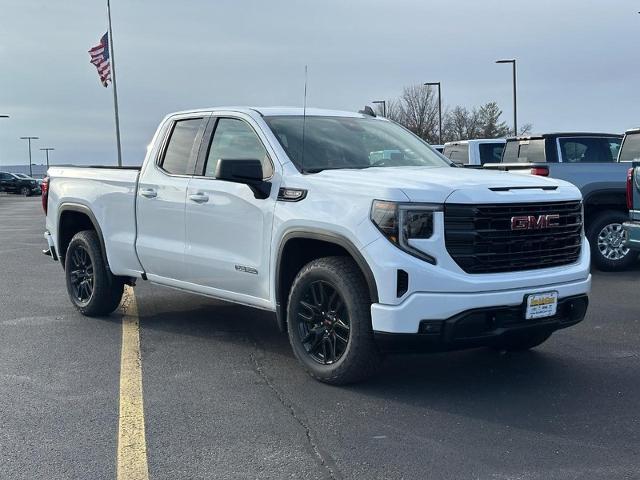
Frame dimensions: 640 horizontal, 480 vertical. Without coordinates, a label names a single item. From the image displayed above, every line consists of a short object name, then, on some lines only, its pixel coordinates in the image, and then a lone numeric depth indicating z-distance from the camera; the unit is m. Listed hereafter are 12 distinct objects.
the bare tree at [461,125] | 56.03
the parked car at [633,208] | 7.97
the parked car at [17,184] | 55.41
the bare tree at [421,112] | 53.94
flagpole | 33.06
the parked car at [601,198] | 10.00
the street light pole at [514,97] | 34.47
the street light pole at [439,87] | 40.48
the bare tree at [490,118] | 56.16
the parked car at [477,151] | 13.98
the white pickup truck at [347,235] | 4.63
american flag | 31.69
